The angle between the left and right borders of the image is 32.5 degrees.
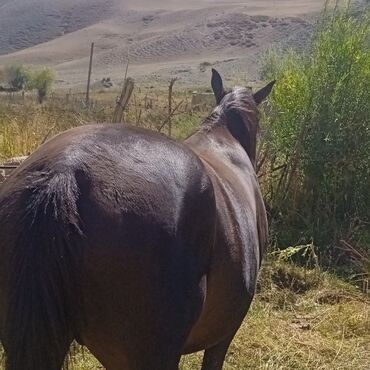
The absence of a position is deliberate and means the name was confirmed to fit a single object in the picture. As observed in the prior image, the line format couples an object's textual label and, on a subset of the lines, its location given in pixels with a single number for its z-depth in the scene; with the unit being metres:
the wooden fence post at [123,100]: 7.96
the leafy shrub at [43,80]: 35.84
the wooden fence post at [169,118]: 7.67
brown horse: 1.97
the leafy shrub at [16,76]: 42.75
